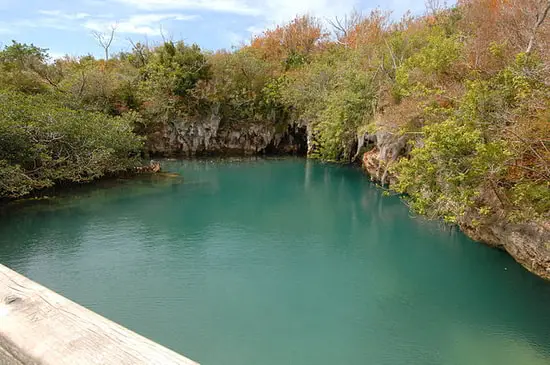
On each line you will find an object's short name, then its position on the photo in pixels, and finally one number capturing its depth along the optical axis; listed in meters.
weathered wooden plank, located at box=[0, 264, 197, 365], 1.27
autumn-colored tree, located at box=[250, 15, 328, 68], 40.91
